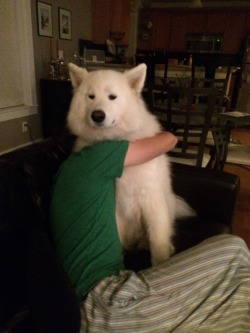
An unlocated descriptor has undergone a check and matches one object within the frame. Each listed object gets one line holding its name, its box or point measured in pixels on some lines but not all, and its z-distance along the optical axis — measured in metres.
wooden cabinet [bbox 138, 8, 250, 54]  8.26
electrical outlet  3.74
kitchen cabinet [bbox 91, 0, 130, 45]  4.89
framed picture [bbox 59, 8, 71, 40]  4.05
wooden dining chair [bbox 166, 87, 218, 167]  2.12
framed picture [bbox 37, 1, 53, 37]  3.61
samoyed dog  1.27
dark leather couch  0.77
